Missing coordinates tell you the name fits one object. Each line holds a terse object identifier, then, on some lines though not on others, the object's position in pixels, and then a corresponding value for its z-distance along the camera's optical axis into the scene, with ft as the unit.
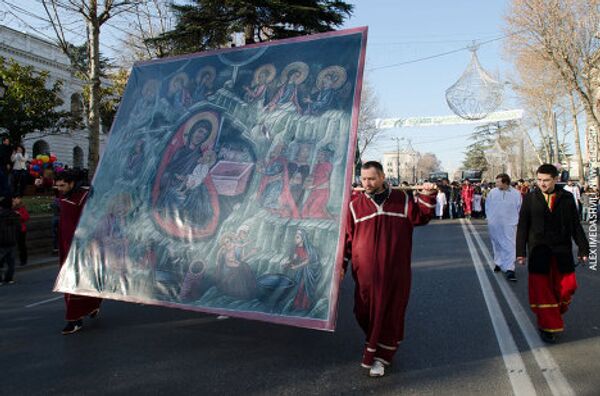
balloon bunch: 65.78
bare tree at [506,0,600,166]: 70.28
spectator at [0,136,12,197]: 40.29
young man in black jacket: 16.66
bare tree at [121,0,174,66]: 63.12
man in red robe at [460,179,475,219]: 82.31
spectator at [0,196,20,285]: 30.66
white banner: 44.97
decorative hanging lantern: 39.06
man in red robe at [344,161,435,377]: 13.52
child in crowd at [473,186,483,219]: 83.92
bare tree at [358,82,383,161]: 141.75
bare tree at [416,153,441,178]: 408.30
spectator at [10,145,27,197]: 54.16
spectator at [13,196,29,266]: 36.81
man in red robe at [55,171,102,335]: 18.36
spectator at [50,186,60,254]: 40.86
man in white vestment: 29.66
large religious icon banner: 14.15
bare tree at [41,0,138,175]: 55.01
